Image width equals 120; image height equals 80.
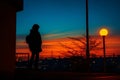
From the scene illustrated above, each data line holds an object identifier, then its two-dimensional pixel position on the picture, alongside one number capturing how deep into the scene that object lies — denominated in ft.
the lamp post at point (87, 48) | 59.13
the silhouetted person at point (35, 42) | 49.43
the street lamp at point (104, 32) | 57.81
